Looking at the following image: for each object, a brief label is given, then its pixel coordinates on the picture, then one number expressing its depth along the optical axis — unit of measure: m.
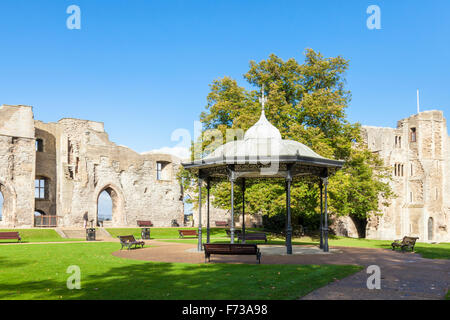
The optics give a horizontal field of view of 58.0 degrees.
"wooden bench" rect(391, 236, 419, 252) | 18.98
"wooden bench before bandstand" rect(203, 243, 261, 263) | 13.53
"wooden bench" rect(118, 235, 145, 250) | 18.80
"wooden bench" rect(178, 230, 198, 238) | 29.41
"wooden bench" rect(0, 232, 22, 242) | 23.73
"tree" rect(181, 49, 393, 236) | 26.39
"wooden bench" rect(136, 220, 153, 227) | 38.81
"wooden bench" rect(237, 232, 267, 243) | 22.50
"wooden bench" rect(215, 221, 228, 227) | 40.95
